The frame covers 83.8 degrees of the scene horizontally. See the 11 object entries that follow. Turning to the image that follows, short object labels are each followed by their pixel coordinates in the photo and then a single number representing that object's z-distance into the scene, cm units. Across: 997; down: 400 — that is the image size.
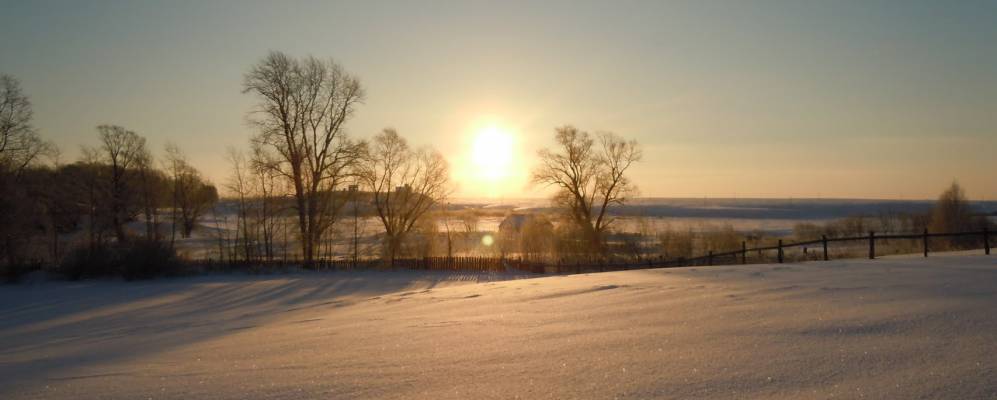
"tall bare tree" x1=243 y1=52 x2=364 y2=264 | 3284
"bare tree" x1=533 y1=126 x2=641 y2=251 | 4409
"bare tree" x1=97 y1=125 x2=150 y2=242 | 4191
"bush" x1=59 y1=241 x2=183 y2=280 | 2536
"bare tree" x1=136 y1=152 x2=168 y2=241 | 4425
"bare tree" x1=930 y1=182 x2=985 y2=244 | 3819
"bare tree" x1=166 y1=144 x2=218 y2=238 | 4830
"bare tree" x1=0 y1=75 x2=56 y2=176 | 2900
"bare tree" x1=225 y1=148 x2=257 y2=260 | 3428
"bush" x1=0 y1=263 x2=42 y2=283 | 2595
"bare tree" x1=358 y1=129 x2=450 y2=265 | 3966
